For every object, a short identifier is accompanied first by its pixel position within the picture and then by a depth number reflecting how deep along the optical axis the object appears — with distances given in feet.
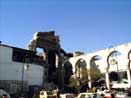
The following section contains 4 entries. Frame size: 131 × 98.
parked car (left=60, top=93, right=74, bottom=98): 63.80
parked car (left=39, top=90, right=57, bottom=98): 60.89
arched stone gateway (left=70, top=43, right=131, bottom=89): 87.14
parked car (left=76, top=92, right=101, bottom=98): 54.36
